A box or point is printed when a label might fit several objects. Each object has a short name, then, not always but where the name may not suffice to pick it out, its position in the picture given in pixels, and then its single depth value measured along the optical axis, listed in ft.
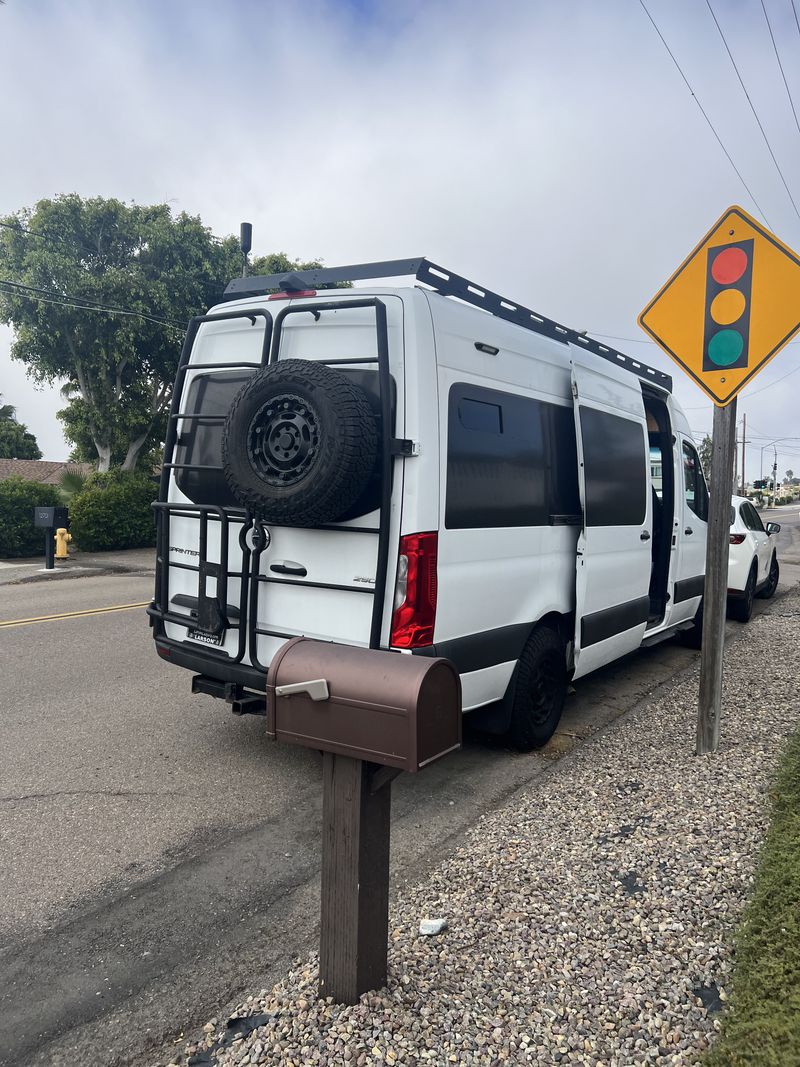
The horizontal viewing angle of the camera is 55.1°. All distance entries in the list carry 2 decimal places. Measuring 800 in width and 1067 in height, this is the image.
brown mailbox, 7.08
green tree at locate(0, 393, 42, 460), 184.34
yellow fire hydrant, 50.93
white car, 31.83
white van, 12.59
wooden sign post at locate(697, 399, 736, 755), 15.19
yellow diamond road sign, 14.30
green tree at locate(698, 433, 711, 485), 203.12
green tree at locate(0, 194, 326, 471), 63.82
